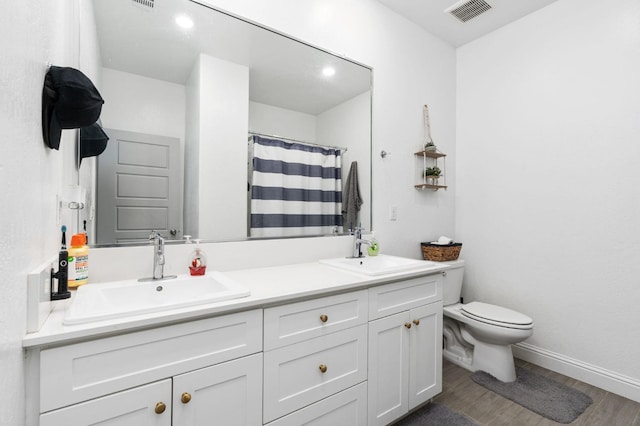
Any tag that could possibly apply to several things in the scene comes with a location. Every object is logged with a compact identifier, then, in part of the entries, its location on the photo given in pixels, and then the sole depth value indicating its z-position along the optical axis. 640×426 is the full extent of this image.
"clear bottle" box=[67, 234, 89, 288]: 1.15
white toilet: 2.02
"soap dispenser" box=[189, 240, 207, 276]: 1.43
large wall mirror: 1.36
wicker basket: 2.46
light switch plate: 2.38
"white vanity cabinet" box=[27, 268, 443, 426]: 0.83
